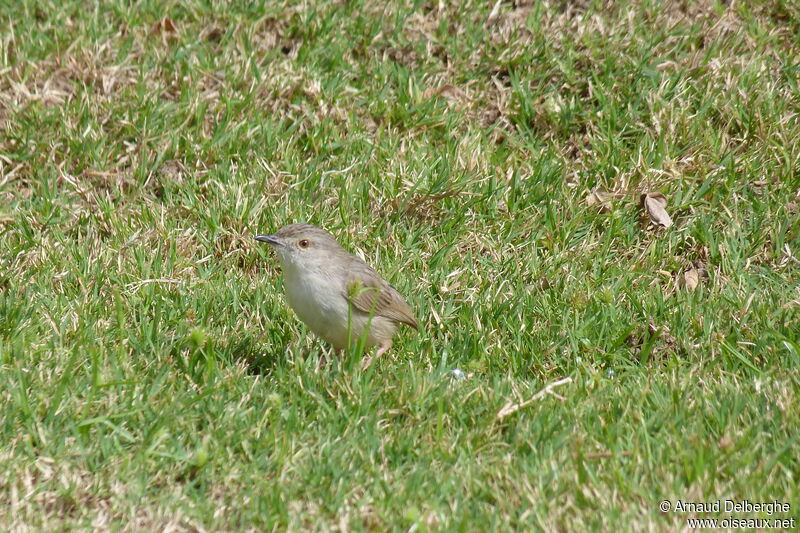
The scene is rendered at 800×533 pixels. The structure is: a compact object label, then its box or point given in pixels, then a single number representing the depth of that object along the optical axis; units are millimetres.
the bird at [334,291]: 13422
